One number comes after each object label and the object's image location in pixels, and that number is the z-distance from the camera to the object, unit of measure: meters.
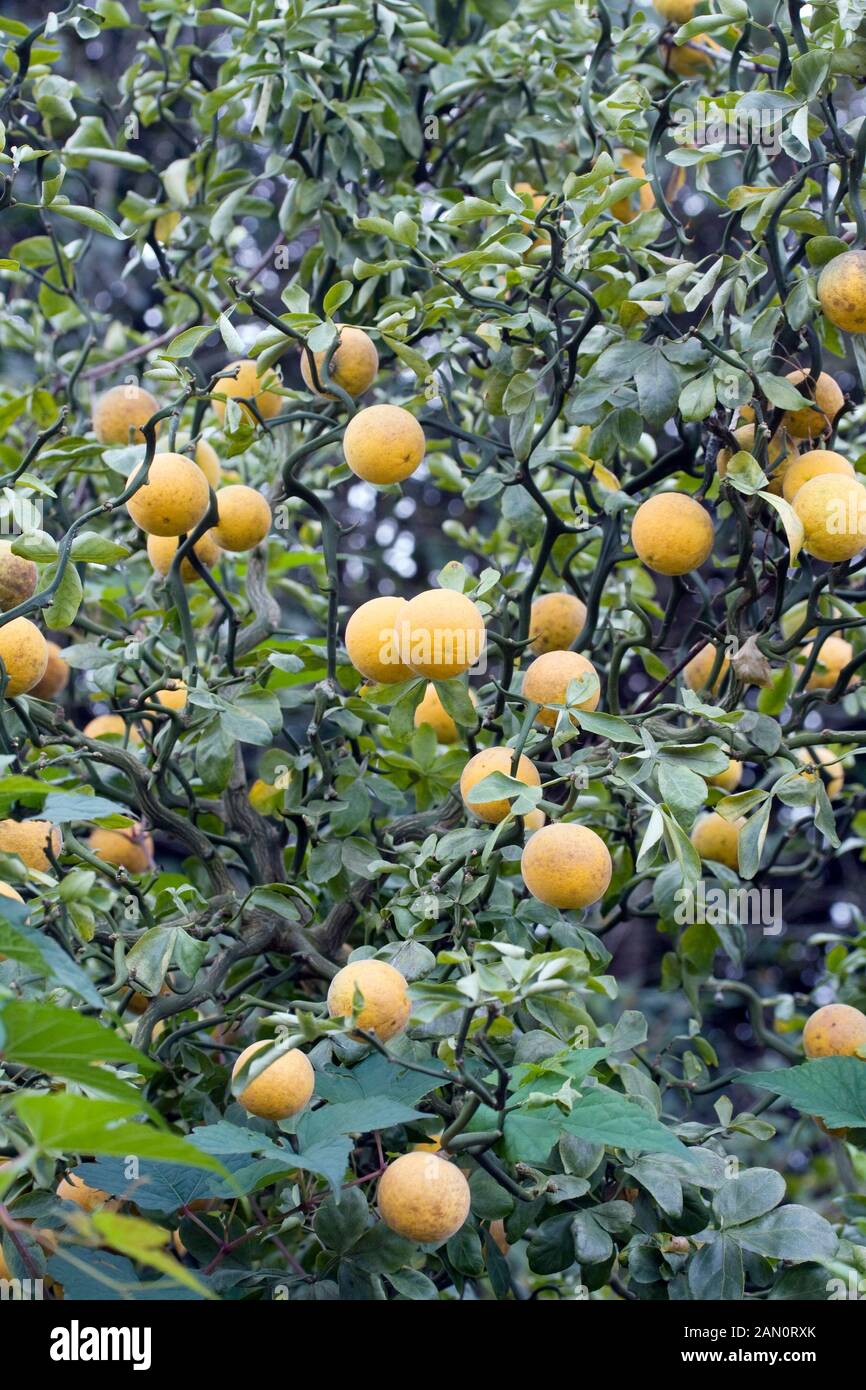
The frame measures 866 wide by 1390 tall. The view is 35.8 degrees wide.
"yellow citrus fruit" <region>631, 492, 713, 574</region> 1.01
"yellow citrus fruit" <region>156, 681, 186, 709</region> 1.26
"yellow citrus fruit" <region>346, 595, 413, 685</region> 0.97
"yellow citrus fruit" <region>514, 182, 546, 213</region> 1.33
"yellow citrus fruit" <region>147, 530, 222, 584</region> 1.17
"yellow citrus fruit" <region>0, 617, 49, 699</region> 0.93
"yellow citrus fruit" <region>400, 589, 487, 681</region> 0.92
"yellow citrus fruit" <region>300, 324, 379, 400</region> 1.06
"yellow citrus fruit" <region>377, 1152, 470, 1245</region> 0.79
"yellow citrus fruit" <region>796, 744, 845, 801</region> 1.35
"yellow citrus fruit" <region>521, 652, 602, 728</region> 0.99
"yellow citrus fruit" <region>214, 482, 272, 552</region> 1.11
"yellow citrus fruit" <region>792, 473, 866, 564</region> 0.94
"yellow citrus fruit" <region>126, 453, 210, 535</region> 1.02
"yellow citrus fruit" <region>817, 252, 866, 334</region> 0.95
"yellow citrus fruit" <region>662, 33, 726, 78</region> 1.41
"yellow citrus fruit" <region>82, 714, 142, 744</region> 1.36
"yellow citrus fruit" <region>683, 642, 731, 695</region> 1.25
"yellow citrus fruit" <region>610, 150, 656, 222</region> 1.38
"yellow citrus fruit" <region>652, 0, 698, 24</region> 1.33
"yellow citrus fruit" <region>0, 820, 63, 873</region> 0.95
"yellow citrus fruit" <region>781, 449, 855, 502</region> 1.00
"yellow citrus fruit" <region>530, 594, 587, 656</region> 1.16
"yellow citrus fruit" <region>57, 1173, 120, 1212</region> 0.93
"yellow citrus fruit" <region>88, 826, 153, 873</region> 1.30
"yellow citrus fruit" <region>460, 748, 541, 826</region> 0.93
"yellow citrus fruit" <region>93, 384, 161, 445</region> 1.33
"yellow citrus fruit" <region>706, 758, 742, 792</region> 1.22
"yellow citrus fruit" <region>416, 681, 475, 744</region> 1.20
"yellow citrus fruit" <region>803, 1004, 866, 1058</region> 1.07
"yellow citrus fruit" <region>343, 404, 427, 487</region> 1.02
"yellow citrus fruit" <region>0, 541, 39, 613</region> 0.95
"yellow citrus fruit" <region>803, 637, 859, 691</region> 1.34
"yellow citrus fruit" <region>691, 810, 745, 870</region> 1.22
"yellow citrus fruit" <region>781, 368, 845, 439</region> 1.06
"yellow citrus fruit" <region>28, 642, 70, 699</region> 1.28
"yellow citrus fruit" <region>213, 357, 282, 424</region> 1.25
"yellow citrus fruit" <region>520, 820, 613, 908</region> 0.87
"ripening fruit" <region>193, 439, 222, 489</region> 1.22
